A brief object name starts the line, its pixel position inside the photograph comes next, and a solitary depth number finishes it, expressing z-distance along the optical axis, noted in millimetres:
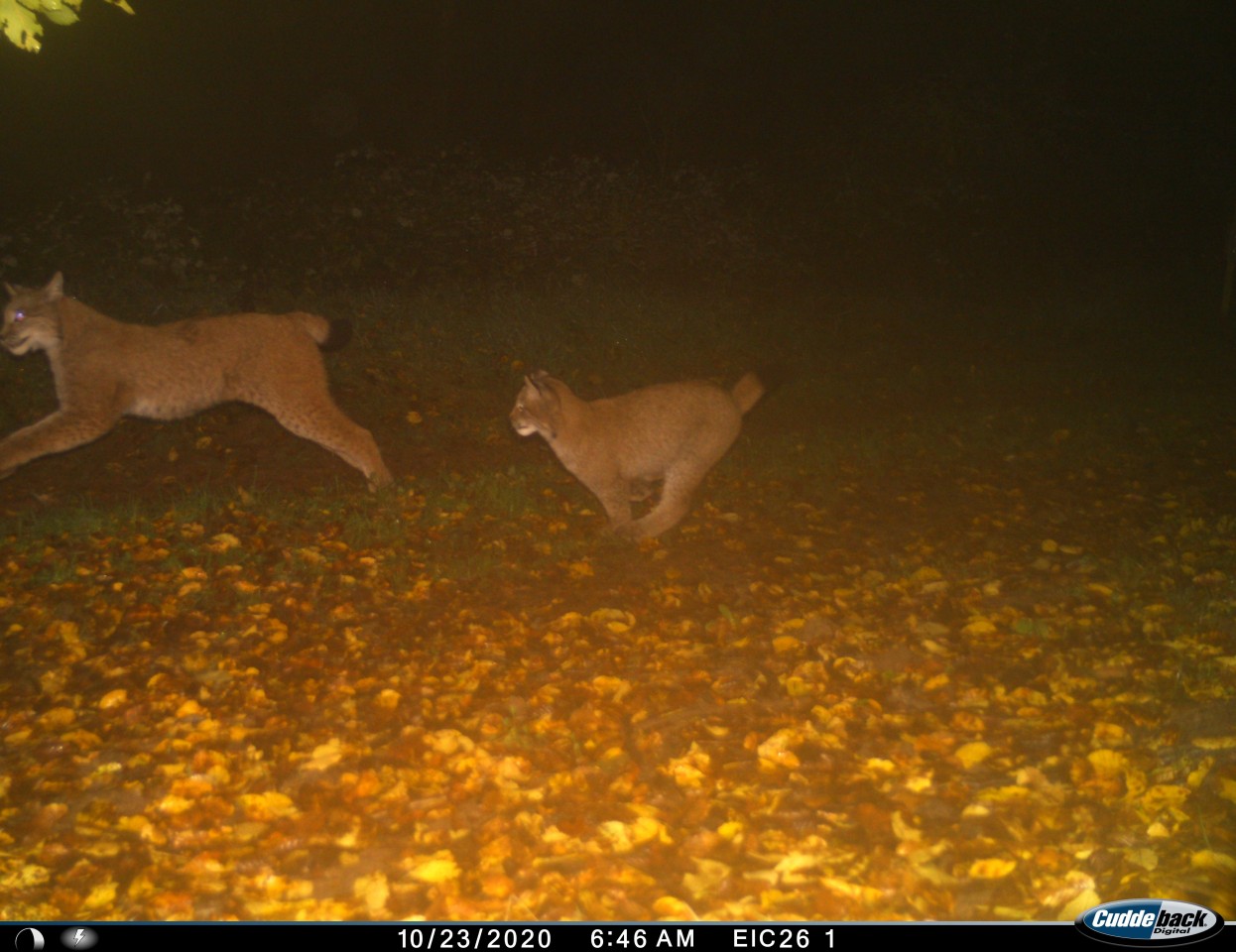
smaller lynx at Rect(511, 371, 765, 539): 7238
